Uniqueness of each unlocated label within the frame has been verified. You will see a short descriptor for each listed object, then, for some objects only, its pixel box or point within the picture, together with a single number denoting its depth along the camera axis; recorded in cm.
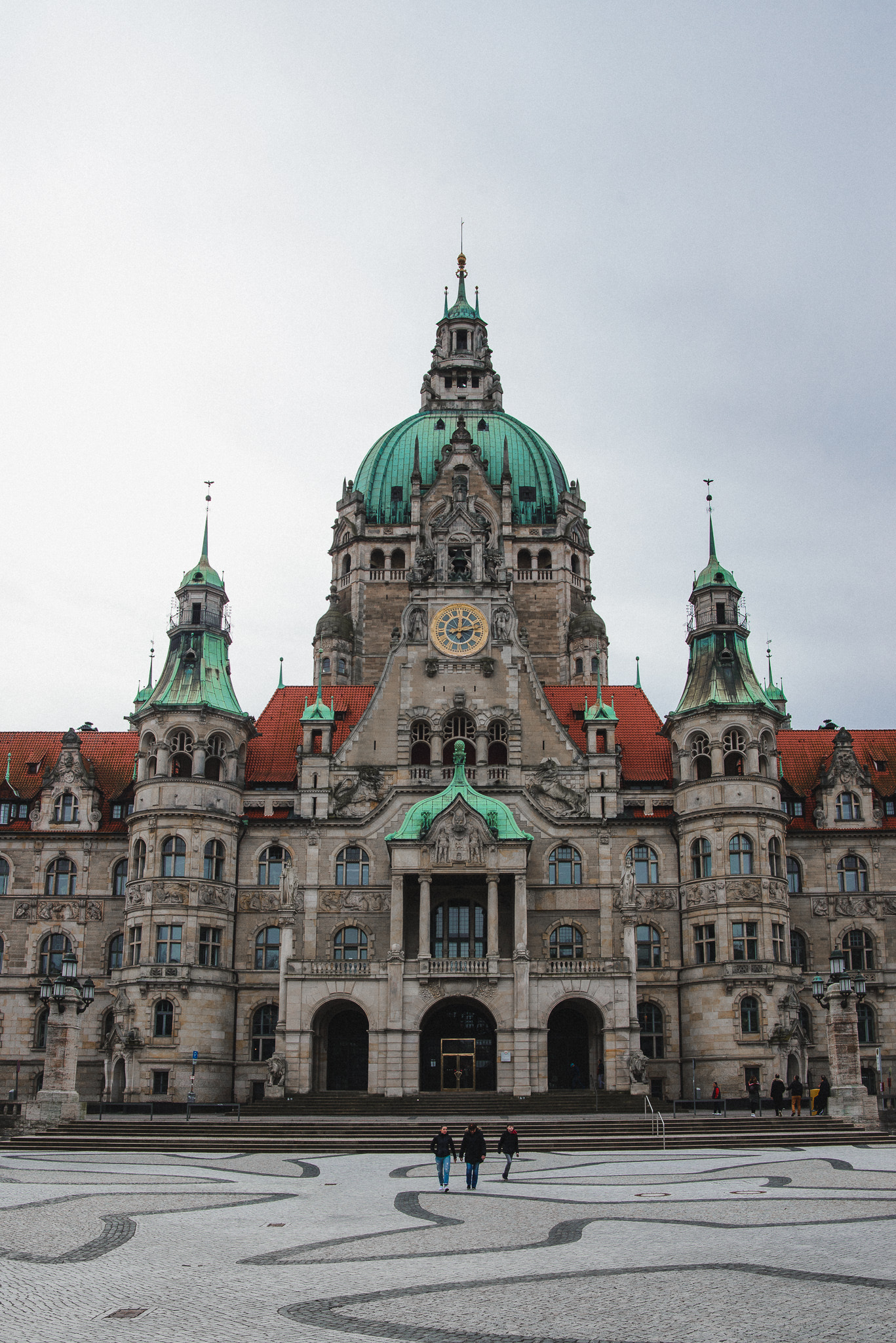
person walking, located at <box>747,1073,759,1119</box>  4837
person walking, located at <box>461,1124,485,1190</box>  2872
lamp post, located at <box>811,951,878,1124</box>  4669
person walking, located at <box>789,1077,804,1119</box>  4794
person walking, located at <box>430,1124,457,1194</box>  2812
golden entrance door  5650
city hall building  5644
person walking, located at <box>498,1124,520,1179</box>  3050
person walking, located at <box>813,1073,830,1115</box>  4909
